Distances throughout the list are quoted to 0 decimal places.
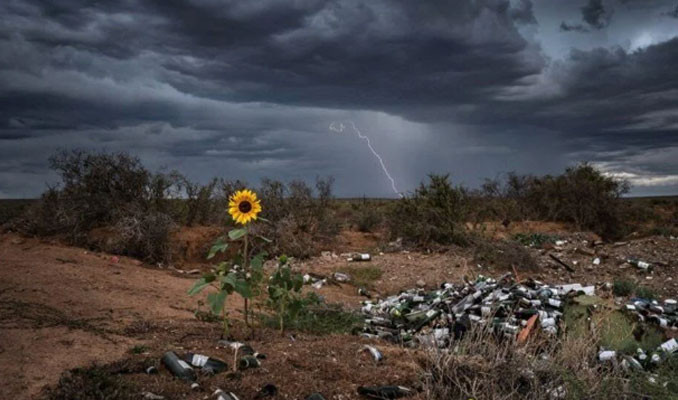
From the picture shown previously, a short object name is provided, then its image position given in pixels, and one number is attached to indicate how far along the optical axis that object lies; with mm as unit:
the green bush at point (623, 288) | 10022
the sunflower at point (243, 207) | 5375
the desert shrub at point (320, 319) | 6333
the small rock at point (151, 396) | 3713
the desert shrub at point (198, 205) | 15188
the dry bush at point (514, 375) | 4105
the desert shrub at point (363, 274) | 11039
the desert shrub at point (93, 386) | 3648
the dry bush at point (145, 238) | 12406
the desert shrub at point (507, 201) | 21641
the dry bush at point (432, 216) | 14297
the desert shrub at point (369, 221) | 18406
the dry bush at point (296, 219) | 13852
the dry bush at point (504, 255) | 11930
